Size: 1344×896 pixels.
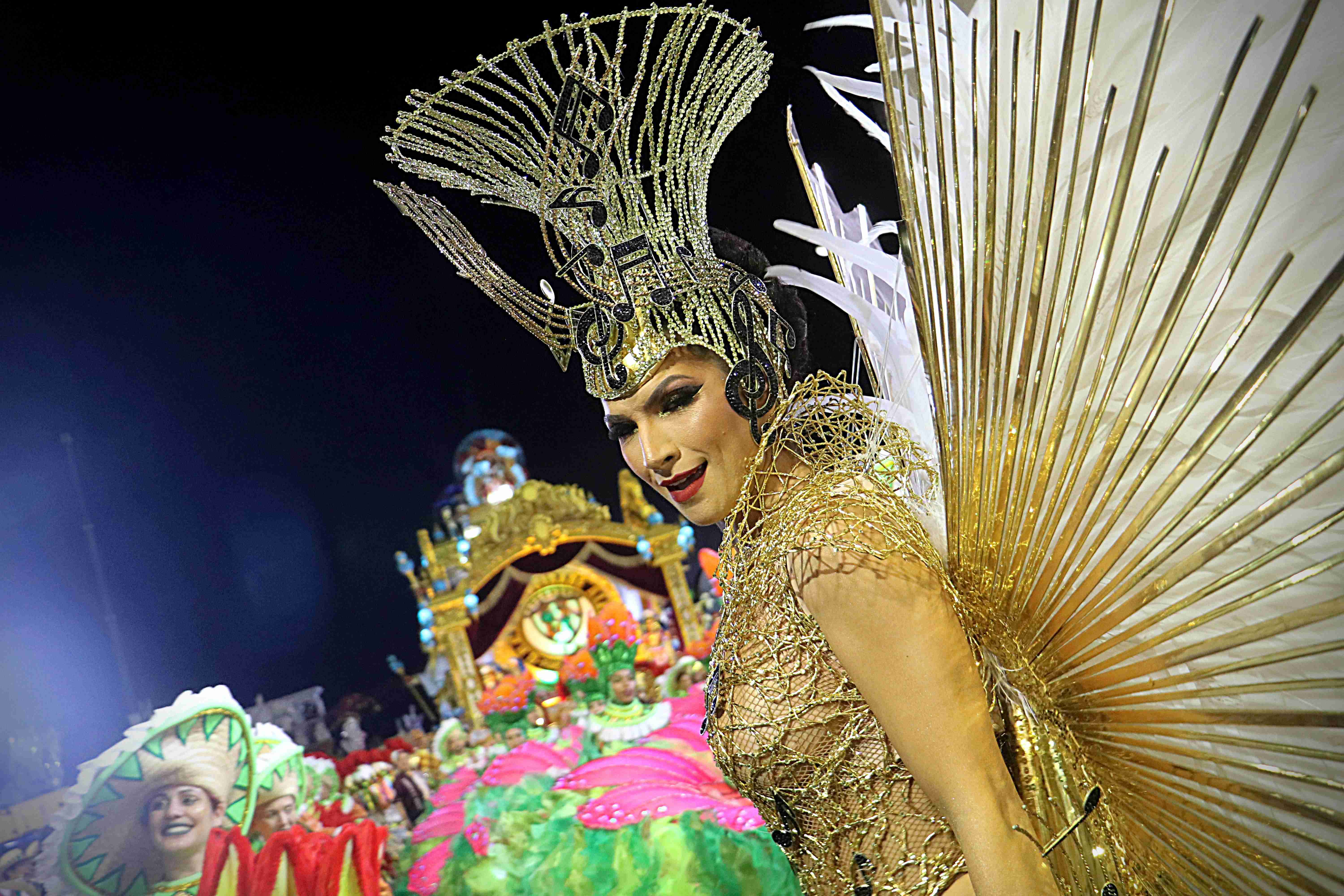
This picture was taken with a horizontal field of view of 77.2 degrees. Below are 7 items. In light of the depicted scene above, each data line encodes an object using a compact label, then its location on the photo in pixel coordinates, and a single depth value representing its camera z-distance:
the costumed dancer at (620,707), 3.09
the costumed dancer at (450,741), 4.32
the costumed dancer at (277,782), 2.20
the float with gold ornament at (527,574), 5.69
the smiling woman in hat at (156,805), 1.87
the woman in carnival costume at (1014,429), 0.65
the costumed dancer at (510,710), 3.56
